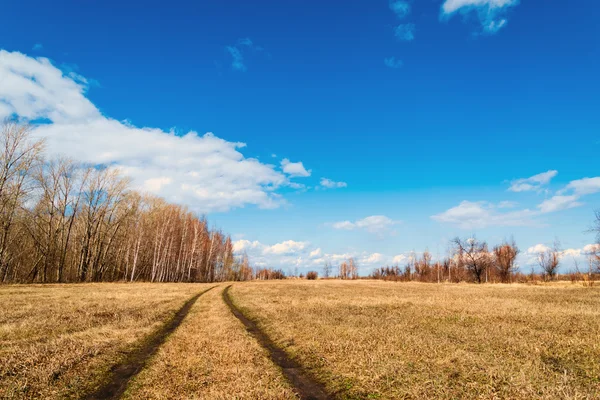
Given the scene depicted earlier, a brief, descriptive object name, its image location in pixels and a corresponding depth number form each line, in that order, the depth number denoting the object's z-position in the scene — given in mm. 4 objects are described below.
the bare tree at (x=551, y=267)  83688
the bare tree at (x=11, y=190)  41625
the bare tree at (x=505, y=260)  85438
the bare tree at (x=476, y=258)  83875
